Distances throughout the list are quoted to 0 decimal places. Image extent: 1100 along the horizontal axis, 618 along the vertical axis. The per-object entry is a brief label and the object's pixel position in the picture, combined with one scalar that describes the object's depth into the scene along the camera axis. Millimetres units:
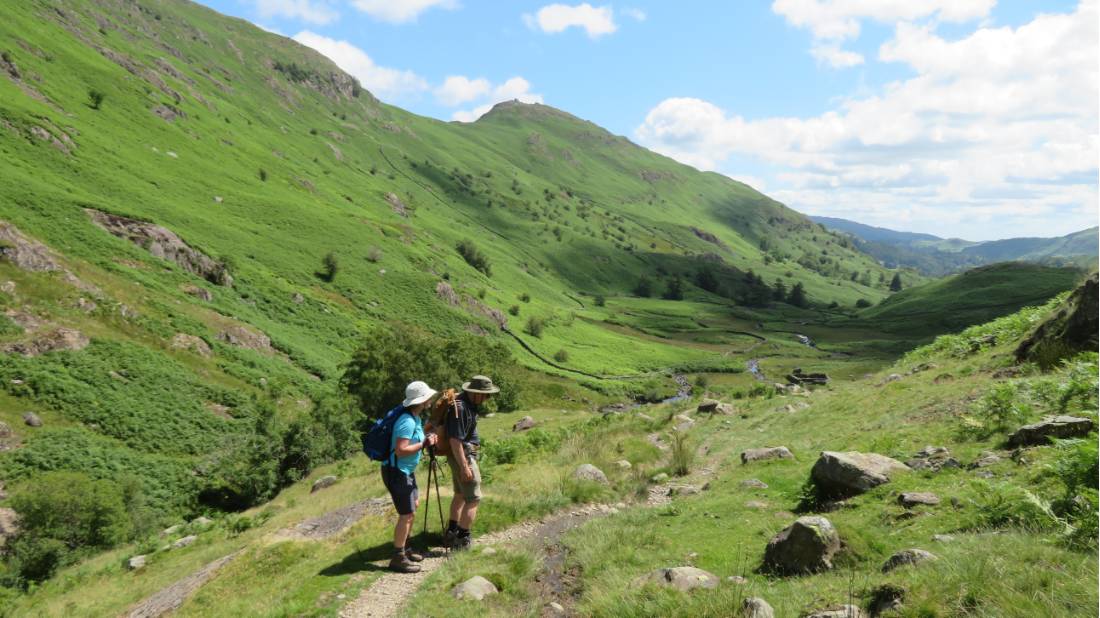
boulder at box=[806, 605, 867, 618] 6652
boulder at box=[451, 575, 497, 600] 10328
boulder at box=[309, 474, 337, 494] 31131
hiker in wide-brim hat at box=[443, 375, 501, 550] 12172
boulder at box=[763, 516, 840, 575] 9133
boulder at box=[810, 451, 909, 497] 12453
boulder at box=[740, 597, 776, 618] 7207
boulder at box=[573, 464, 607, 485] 18392
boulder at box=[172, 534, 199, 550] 22881
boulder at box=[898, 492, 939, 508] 10497
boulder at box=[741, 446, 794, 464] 18422
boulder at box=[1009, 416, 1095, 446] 11211
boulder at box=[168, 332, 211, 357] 54066
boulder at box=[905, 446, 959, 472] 12431
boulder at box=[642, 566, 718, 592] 8930
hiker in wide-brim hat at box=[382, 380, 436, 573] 11836
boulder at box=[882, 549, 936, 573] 7703
